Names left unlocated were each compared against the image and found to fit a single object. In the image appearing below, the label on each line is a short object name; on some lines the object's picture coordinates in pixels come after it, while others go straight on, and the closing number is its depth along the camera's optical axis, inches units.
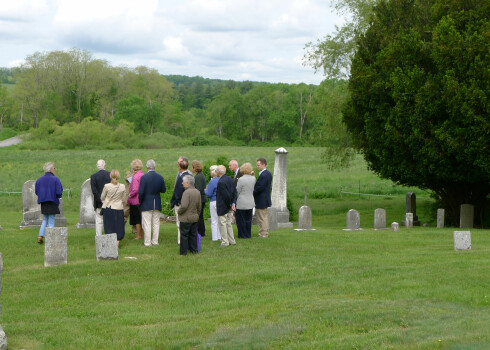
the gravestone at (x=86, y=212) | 846.5
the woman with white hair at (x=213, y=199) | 655.8
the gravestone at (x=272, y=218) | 828.8
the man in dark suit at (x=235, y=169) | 671.1
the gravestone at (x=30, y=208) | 858.8
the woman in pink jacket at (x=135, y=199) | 654.2
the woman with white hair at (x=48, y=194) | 674.2
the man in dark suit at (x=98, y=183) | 665.0
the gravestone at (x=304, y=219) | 862.5
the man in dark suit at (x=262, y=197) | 697.6
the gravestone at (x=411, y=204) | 1071.0
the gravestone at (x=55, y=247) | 550.6
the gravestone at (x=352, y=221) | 896.9
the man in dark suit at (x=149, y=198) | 635.5
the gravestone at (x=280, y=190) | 909.8
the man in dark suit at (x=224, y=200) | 630.5
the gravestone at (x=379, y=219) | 911.0
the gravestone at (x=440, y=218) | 968.9
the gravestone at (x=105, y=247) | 566.3
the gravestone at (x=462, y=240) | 622.5
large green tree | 884.0
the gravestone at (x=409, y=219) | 1003.9
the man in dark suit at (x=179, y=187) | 617.6
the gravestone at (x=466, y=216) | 975.0
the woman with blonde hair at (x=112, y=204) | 625.9
